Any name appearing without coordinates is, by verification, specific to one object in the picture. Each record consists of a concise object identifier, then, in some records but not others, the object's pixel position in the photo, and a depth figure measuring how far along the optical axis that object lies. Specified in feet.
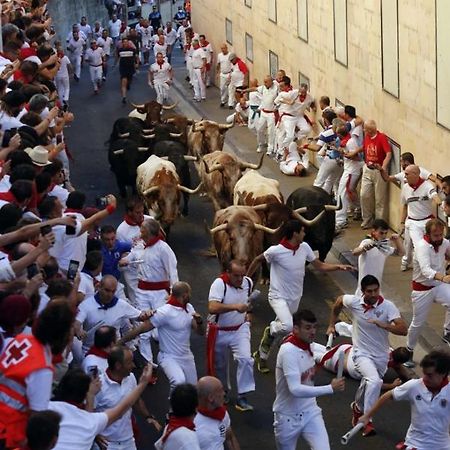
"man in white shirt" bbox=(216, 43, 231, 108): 112.47
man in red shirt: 70.64
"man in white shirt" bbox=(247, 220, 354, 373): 49.96
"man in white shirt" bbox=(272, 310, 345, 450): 39.50
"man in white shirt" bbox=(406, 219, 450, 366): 50.60
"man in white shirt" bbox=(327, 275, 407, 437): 44.80
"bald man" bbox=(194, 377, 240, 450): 35.58
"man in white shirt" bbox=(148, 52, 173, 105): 113.19
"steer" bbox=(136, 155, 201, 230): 69.67
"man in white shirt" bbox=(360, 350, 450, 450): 37.70
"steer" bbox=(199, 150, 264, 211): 72.60
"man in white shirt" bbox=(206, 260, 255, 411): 45.80
